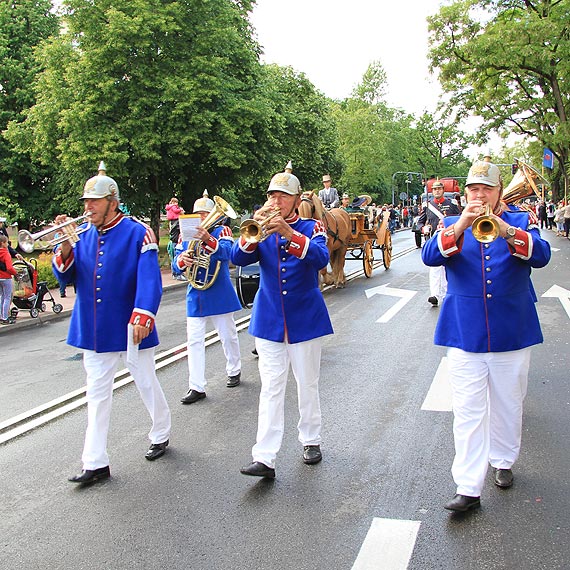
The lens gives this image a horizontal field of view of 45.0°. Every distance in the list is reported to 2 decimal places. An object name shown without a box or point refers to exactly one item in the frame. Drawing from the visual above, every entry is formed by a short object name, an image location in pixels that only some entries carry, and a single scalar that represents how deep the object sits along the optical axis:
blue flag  34.94
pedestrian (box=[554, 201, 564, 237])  36.58
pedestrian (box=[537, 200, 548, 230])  39.53
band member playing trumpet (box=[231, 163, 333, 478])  4.84
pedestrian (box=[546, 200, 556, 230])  46.14
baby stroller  13.84
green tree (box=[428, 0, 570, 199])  32.75
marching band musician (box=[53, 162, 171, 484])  4.98
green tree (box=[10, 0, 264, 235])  22.45
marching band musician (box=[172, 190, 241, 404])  6.92
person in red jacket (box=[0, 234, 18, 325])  13.10
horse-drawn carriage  17.59
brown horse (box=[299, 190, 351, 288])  15.07
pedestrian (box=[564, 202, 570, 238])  33.33
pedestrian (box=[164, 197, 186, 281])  19.13
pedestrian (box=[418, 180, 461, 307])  11.02
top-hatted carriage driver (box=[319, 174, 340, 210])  17.52
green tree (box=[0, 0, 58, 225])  31.31
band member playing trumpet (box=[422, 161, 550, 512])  4.24
